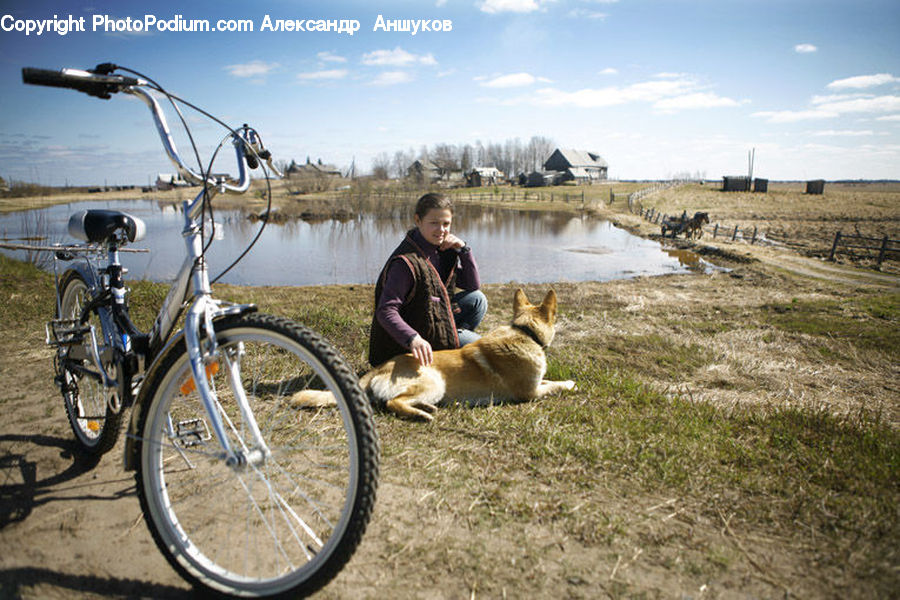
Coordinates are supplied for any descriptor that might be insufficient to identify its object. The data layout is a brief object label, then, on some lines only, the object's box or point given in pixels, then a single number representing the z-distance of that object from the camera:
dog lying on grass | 3.85
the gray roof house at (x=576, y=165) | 101.69
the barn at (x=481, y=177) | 99.75
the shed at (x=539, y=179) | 95.00
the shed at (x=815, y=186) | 69.25
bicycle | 1.89
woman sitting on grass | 3.93
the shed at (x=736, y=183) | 74.31
